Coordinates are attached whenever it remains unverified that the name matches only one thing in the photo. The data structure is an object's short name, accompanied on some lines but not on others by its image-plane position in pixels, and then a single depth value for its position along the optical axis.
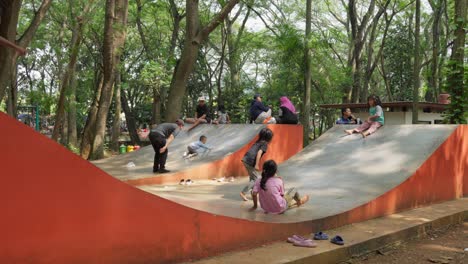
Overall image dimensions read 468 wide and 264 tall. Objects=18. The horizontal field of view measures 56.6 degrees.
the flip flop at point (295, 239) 4.71
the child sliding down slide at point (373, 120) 9.26
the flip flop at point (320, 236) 4.95
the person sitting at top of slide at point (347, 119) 12.42
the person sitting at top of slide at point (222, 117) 14.03
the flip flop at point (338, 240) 4.79
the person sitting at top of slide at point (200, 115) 13.62
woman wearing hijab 11.62
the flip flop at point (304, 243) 4.61
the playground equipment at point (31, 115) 17.16
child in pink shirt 5.41
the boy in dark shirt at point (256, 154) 7.23
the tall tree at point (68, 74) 14.12
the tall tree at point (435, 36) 19.24
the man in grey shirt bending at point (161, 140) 9.59
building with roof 17.03
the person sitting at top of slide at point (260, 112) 12.22
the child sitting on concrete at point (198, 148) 11.22
